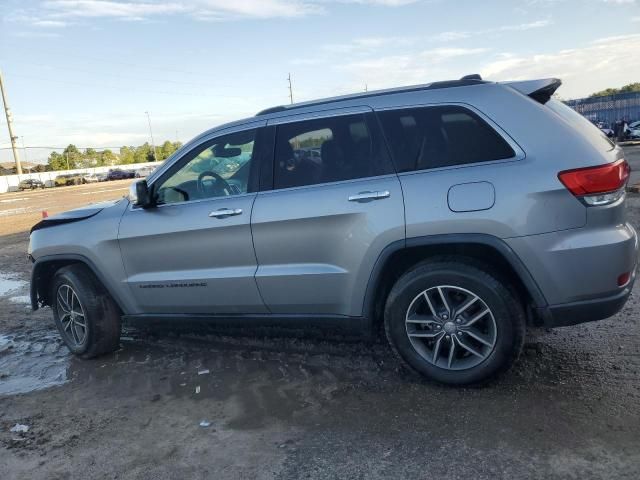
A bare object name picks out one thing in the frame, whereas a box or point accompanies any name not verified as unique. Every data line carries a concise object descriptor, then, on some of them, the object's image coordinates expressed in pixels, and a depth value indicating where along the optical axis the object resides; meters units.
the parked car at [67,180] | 61.12
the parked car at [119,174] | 64.94
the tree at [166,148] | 101.72
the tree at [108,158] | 96.66
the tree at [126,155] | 101.75
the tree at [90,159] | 92.06
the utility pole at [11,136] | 60.19
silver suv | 3.34
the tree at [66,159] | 87.88
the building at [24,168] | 80.56
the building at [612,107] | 33.78
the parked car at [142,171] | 58.71
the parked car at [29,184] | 57.41
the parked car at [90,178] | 64.61
